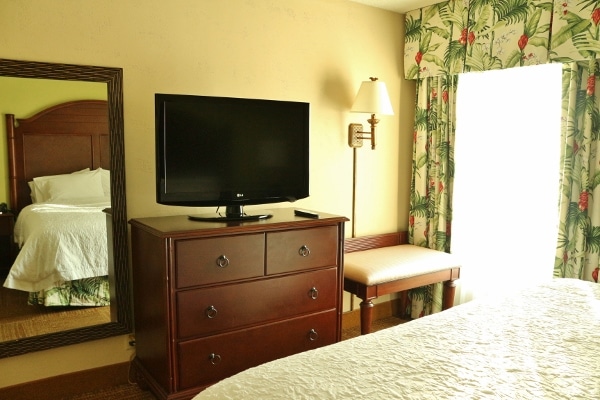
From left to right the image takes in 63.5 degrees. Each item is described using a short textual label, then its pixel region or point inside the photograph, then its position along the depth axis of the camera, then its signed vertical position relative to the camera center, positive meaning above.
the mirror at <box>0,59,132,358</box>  2.30 -0.31
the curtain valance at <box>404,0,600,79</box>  2.58 +0.73
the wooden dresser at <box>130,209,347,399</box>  2.24 -0.69
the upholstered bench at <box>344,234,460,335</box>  2.96 -0.73
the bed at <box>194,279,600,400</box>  1.17 -0.56
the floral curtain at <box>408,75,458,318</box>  3.46 -0.12
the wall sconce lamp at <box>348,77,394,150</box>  3.19 +0.37
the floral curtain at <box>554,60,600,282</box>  2.64 -0.10
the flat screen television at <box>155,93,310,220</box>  2.38 +0.02
